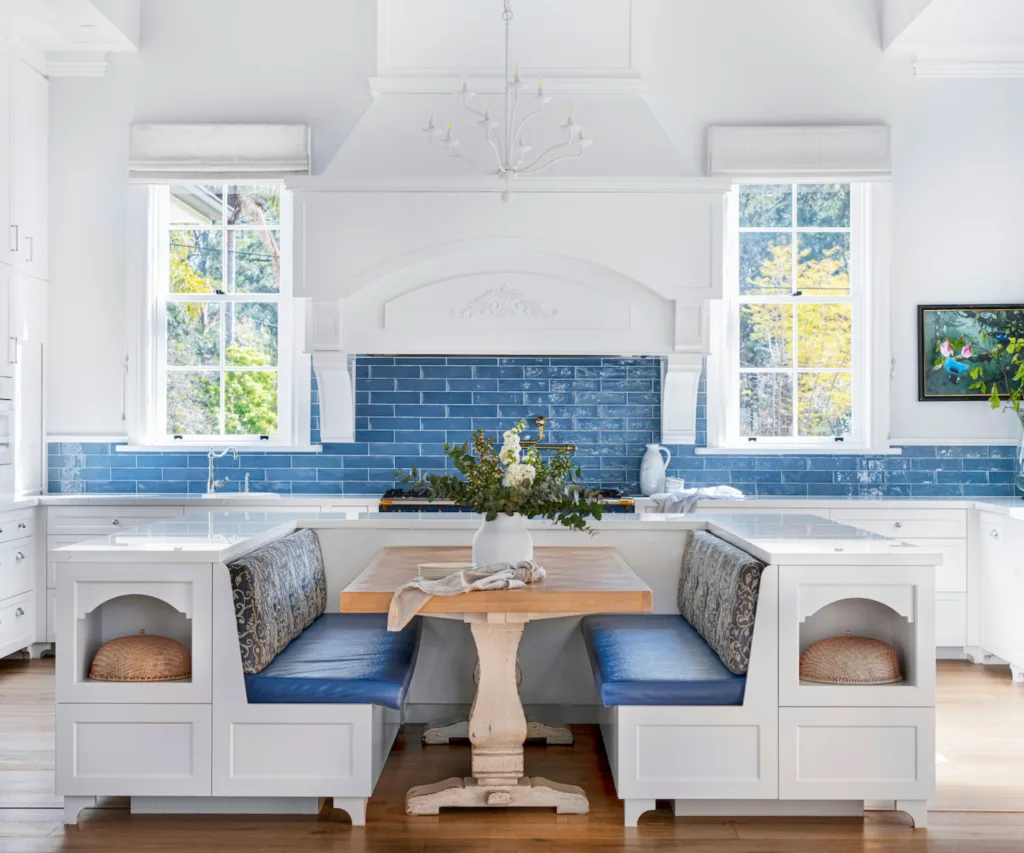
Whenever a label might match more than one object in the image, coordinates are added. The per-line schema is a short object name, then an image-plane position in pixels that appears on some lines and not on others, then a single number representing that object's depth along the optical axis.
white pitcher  5.69
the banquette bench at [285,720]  3.06
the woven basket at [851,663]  3.10
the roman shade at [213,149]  5.73
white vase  3.20
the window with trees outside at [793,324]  5.99
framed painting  5.77
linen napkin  2.88
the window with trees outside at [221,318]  6.02
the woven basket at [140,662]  3.10
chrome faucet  5.78
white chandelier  3.82
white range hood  5.24
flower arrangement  3.16
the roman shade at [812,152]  5.70
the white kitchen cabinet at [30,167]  5.45
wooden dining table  2.93
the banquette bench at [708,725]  3.07
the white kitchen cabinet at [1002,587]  4.92
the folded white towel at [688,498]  5.25
